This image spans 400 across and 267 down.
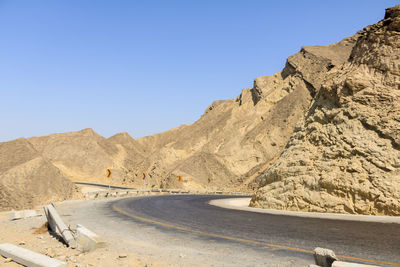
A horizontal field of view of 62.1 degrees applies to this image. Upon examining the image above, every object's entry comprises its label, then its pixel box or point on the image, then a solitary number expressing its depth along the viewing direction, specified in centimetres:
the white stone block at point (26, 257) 596
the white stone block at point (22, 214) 1453
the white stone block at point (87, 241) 778
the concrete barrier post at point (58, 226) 849
